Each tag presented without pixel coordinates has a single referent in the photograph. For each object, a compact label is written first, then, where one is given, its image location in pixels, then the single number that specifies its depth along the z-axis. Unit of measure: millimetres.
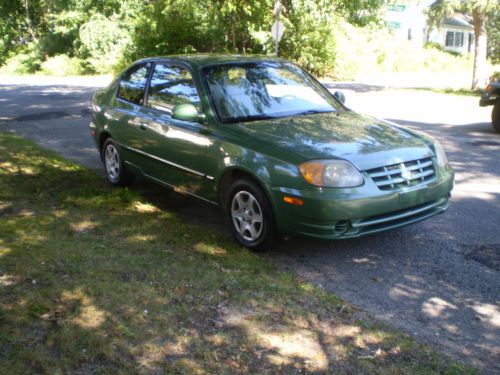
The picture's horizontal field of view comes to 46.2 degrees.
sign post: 19692
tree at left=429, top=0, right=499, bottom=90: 20516
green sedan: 4582
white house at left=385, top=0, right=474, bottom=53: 56656
